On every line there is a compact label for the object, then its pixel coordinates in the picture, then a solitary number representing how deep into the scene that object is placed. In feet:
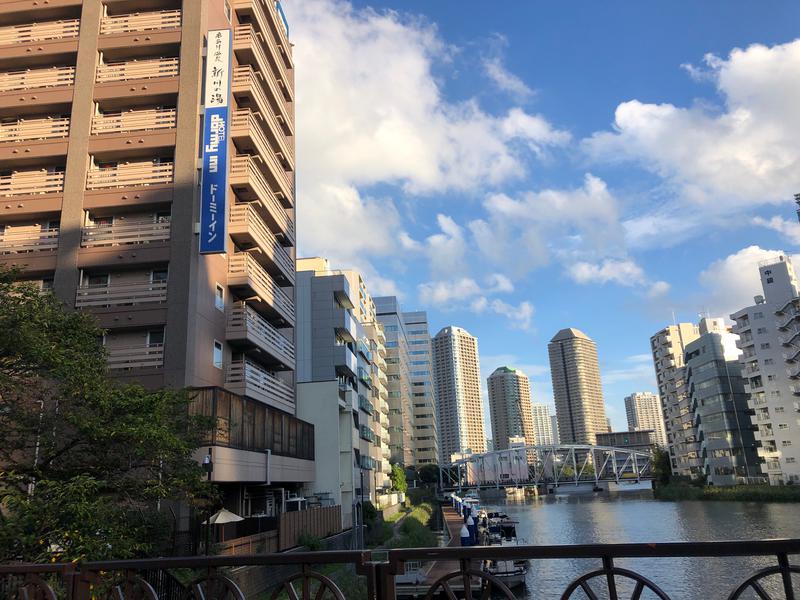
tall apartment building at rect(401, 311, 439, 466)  390.01
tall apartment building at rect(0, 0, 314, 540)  83.97
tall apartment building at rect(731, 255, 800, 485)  236.63
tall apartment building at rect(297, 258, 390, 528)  131.64
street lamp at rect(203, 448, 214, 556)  60.53
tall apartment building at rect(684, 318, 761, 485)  270.05
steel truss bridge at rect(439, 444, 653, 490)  401.90
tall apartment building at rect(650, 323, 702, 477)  321.52
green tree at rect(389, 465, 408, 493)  240.94
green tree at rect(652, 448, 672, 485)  338.40
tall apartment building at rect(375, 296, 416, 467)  286.66
